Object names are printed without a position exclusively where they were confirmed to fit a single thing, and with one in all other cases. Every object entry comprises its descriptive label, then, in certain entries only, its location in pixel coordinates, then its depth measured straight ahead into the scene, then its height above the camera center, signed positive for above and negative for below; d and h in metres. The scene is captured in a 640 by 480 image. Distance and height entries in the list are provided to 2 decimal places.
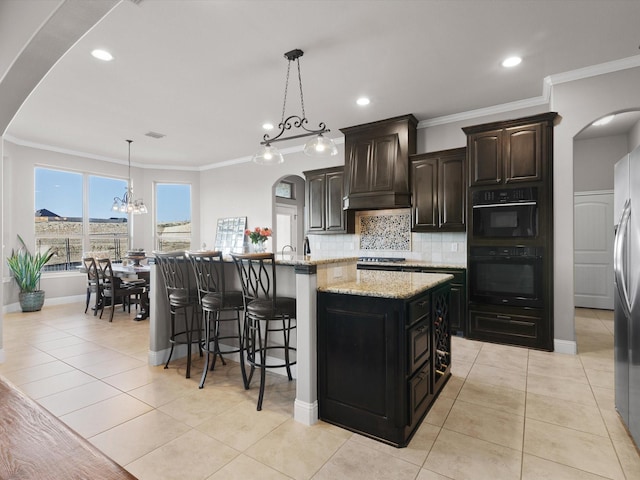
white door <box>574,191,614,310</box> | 5.87 -0.24
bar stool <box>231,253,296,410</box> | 2.61 -0.55
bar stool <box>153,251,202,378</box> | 3.26 -0.51
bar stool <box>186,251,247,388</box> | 2.95 -0.52
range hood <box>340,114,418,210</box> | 4.83 +1.11
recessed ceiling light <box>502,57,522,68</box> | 3.33 +1.75
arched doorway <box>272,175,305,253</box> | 8.67 +0.69
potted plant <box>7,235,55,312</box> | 5.82 -0.58
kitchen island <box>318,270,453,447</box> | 2.08 -0.78
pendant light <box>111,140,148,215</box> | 6.26 +0.62
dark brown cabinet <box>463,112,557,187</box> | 3.76 +1.00
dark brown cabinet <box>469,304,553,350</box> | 3.79 -1.05
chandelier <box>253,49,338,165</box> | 2.99 +0.83
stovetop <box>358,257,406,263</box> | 5.05 -0.34
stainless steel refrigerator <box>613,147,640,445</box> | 2.01 -0.35
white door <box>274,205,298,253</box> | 8.82 +0.33
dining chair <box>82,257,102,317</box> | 5.68 -0.67
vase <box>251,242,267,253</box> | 3.13 -0.08
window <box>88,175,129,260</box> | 7.27 +0.43
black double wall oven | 3.79 -0.16
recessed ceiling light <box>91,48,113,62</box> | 3.16 +1.77
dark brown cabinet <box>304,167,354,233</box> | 5.62 +0.62
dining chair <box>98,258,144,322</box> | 5.42 -0.80
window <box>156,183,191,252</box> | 8.23 +0.58
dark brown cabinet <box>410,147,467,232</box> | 4.45 +0.63
